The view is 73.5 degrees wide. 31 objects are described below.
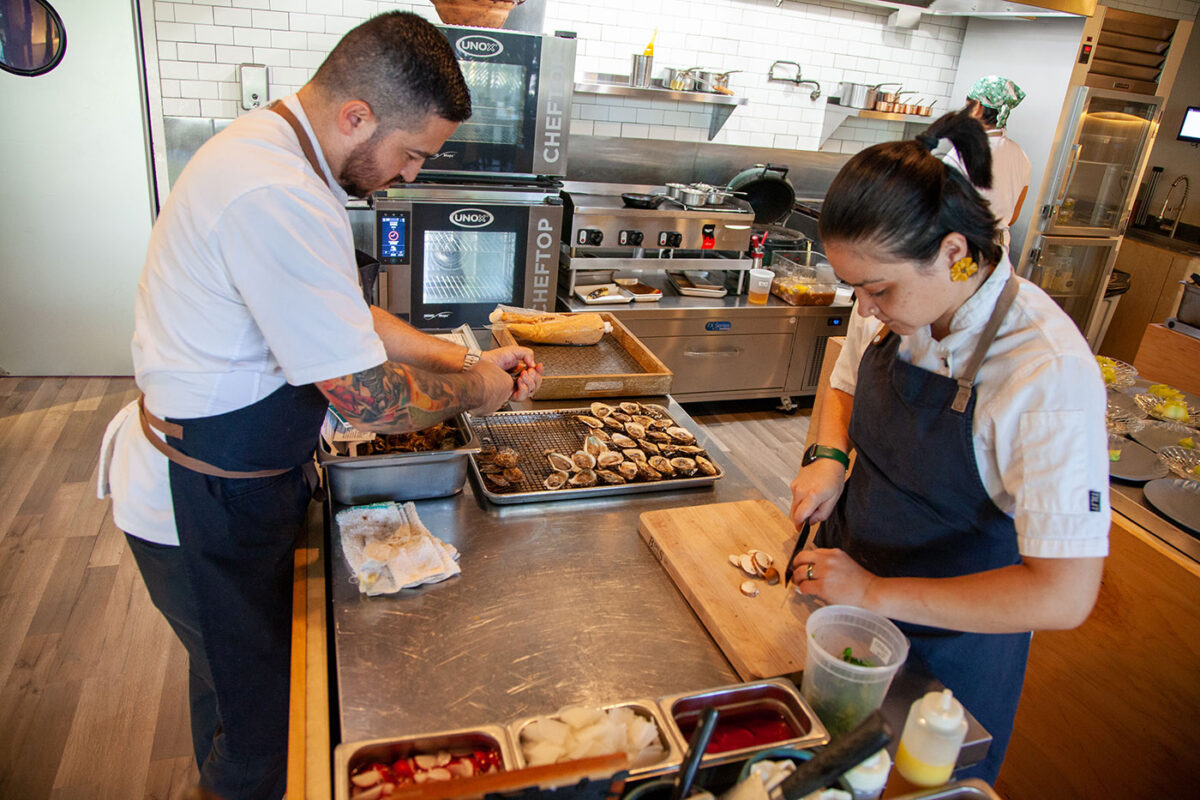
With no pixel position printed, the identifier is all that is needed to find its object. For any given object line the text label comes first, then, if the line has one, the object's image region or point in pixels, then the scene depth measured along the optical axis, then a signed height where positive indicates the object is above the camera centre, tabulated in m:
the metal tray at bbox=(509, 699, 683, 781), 1.08 -0.84
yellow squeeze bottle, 1.07 -0.76
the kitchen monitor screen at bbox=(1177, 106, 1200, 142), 6.52 +0.35
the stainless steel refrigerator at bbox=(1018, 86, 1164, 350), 5.50 -0.25
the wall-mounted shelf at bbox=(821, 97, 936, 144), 5.37 +0.12
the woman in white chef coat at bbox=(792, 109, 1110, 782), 1.24 -0.46
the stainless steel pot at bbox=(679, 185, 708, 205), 4.63 -0.44
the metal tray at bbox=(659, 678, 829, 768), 1.19 -0.84
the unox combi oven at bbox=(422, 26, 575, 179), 3.82 -0.04
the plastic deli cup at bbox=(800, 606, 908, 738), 1.25 -0.80
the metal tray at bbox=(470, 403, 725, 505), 1.91 -0.86
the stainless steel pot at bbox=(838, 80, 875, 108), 5.32 +0.24
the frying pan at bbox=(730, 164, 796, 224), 5.15 -0.43
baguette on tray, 2.70 -0.72
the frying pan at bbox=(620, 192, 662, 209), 4.70 -0.50
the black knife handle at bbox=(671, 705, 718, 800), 0.95 -0.72
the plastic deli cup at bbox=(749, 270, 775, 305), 4.86 -0.92
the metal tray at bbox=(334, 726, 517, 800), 1.05 -0.84
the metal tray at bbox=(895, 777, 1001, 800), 1.09 -0.83
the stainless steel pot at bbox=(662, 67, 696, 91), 4.88 +0.19
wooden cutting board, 1.46 -0.88
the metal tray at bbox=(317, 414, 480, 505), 1.79 -0.84
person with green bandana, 4.00 +0.01
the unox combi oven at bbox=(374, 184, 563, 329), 3.96 -0.78
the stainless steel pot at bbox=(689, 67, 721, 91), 4.90 +0.22
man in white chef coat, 1.41 -0.51
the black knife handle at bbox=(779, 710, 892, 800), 0.92 -0.69
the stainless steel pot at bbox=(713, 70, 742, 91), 4.96 +0.22
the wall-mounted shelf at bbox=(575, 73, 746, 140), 4.63 +0.09
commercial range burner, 4.37 -0.60
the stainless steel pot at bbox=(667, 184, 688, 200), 4.71 -0.43
